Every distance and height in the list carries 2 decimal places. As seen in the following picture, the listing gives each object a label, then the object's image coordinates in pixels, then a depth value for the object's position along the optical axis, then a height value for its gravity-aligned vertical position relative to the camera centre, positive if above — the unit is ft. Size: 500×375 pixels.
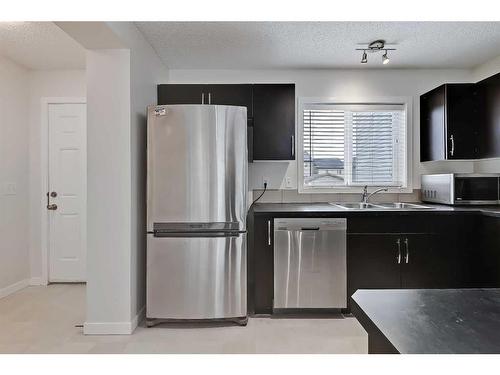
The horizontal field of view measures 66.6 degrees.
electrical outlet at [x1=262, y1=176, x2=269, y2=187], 12.98 +0.20
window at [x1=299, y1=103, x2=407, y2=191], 13.16 +1.45
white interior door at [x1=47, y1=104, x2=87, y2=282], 13.74 -0.42
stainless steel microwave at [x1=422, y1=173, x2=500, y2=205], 10.97 -0.04
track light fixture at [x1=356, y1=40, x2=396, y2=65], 10.62 +3.93
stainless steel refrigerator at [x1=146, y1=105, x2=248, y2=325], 9.41 -0.64
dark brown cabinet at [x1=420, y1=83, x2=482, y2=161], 11.37 +1.98
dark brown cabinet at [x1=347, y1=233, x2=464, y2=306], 10.18 -1.99
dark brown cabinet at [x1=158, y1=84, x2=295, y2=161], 11.62 +2.66
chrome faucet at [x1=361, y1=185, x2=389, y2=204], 12.58 -0.27
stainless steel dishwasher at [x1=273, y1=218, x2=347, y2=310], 10.18 -2.03
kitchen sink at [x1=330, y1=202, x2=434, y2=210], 11.52 -0.59
